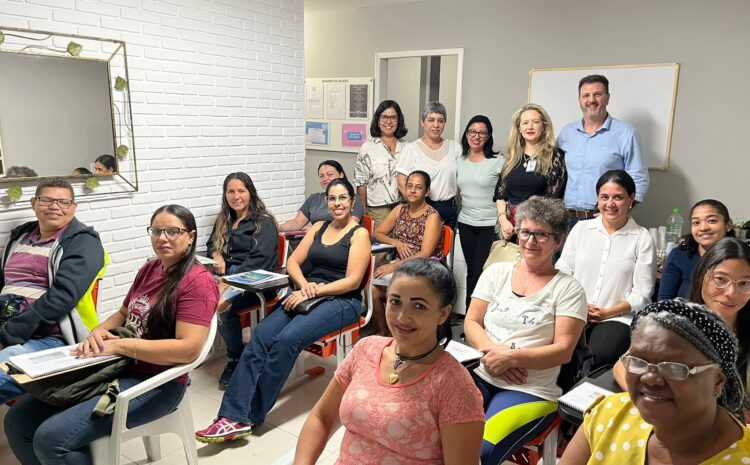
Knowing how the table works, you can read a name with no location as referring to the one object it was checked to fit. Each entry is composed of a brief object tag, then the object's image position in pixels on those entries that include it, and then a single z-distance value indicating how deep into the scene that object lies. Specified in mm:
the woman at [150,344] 1836
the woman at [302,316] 2604
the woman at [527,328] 1855
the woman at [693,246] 2512
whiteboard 3619
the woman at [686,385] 1006
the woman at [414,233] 3600
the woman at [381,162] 4141
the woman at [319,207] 4044
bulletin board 5098
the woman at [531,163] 3326
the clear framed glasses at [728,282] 1764
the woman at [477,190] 3742
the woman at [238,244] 3246
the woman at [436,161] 3891
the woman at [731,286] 1761
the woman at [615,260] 2561
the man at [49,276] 2430
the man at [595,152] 3209
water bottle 3610
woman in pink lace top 1385
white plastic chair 1863
